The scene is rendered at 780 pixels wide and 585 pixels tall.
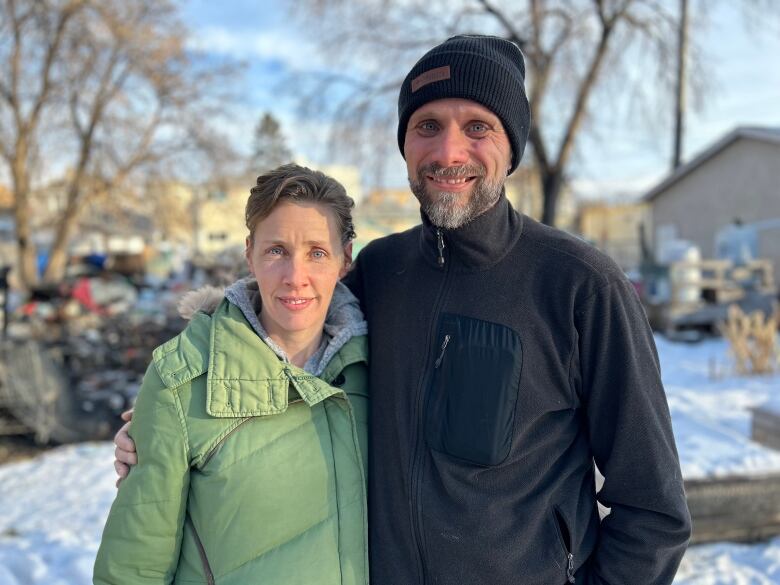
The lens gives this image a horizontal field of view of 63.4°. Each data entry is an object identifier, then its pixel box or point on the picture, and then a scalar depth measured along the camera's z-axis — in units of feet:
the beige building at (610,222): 140.26
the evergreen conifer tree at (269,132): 165.36
